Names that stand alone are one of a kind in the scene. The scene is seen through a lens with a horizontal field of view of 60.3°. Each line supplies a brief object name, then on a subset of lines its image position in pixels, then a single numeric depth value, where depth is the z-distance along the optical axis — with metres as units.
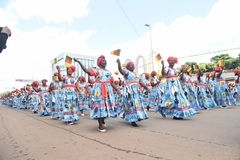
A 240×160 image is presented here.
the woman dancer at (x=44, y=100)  11.46
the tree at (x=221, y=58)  56.25
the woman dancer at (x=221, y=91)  10.99
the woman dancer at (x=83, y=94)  11.34
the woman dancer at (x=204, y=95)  10.20
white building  57.47
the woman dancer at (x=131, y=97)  5.92
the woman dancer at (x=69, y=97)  7.17
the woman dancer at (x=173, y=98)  6.84
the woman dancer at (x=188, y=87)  8.65
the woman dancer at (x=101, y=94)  5.48
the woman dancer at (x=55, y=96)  9.34
